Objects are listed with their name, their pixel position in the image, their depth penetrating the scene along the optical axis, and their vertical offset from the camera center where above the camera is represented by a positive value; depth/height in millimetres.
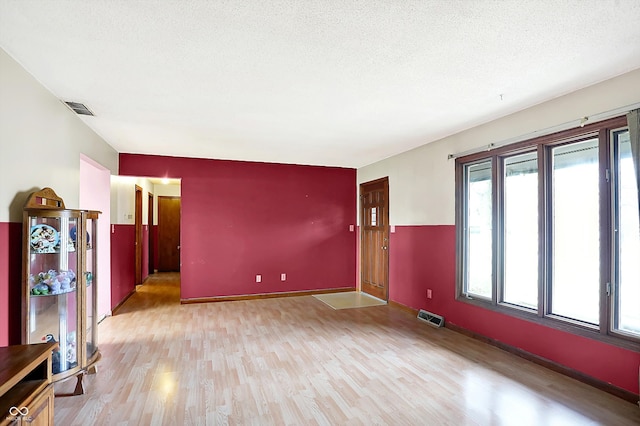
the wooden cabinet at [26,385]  1414 -820
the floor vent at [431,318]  4281 -1352
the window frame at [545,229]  2646 -126
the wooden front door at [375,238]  5719 -410
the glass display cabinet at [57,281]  2354 -501
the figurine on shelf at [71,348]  2650 -1055
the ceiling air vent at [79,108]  3117 +1023
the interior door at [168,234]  8969 -510
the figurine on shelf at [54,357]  2529 -1087
